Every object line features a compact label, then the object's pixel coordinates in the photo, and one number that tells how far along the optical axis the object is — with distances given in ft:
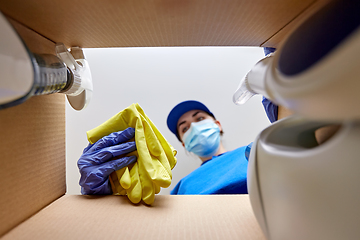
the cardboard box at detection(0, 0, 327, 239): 1.21
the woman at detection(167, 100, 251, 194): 3.69
